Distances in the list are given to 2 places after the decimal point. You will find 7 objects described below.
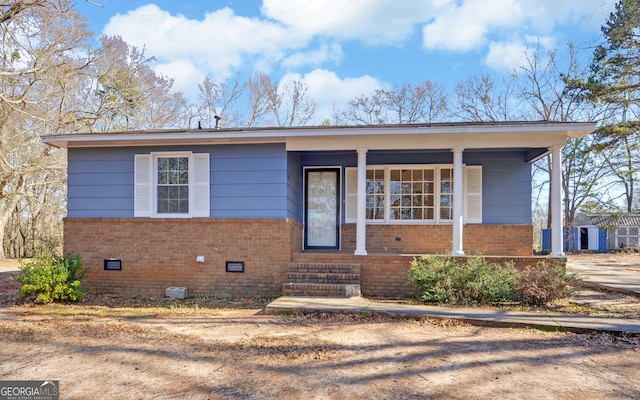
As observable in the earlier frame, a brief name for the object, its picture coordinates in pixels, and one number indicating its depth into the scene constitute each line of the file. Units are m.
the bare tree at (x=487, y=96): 24.80
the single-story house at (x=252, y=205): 8.23
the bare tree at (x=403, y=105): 25.50
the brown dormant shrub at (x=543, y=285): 7.00
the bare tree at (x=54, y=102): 13.83
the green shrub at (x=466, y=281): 7.16
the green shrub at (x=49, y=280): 7.58
